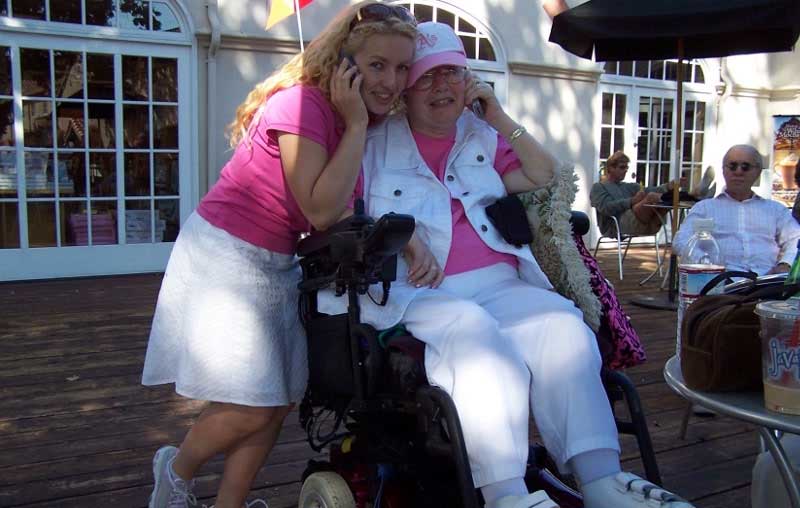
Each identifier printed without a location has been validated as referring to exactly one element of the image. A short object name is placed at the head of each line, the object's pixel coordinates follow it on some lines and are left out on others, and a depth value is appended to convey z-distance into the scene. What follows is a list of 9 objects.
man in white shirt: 3.57
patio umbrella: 4.55
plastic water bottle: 1.96
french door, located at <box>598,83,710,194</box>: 9.15
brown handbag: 1.26
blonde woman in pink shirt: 1.70
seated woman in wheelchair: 1.49
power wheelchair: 1.52
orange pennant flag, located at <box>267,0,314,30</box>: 5.94
